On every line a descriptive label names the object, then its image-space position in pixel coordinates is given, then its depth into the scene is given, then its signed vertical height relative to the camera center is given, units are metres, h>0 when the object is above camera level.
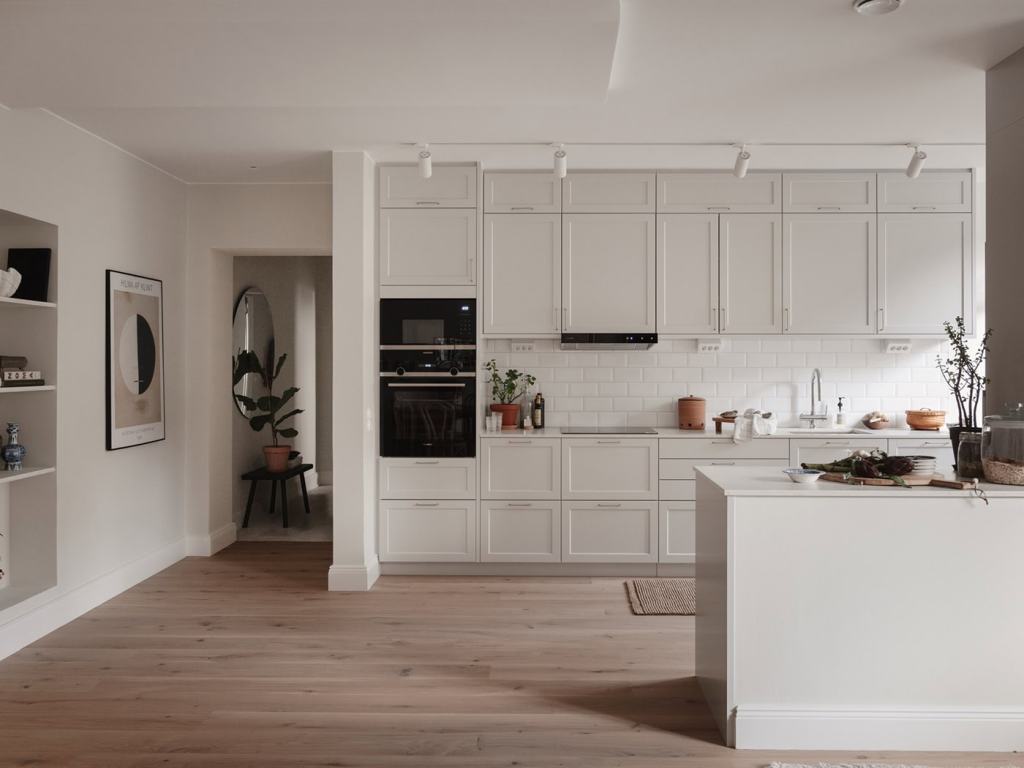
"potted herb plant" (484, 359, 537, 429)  5.07 -0.06
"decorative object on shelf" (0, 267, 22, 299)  3.44 +0.48
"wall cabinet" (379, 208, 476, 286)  4.75 +0.89
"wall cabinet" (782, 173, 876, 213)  4.85 +1.28
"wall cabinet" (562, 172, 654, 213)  4.88 +1.30
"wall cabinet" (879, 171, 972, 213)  4.82 +1.28
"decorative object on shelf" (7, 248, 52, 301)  3.76 +0.59
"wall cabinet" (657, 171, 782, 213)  4.87 +1.28
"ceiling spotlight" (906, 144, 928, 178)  4.14 +1.28
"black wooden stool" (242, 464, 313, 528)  5.98 -0.79
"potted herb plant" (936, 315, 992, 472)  2.91 -0.01
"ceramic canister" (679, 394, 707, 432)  5.13 -0.21
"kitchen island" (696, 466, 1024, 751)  2.56 -0.83
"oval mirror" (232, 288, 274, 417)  6.26 +0.45
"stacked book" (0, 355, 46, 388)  3.50 +0.03
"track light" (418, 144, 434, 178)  4.19 +1.29
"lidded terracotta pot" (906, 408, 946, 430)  4.97 -0.24
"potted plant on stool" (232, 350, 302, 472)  6.16 -0.24
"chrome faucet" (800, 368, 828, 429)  5.05 -0.22
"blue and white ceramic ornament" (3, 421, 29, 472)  3.57 -0.36
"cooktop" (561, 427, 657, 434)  4.86 -0.33
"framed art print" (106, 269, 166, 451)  4.29 +0.13
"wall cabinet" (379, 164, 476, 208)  4.74 +1.28
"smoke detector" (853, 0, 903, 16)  2.61 +1.38
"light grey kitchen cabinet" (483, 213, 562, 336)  4.86 +0.73
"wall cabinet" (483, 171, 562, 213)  4.86 +1.28
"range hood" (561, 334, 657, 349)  4.86 +0.29
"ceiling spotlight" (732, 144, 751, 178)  4.20 +1.29
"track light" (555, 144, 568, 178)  4.10 +1.27
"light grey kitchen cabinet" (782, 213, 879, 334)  4.87 +0.76
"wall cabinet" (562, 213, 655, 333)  4.89 +0.74
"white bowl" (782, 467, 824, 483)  2.67 -0.34
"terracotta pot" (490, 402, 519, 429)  5.06 -0.21
